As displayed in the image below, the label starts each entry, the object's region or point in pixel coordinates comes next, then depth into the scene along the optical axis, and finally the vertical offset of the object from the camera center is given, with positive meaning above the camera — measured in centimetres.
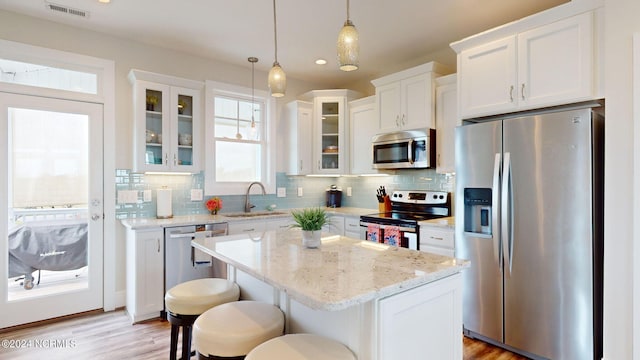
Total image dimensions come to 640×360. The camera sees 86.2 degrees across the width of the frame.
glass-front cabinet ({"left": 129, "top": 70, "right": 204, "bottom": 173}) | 338 +61
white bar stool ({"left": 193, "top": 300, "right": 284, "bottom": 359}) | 142 -64
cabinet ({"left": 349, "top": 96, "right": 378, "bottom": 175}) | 428 +62
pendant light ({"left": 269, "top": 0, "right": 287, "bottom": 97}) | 216 +64
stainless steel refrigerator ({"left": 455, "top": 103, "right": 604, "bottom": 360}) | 216 -34
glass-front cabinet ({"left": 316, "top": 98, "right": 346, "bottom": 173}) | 453 +60
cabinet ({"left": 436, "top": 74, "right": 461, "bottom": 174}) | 340 +60
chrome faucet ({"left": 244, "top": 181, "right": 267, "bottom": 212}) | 424 -27
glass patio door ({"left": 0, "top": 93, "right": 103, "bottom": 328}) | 296 -24
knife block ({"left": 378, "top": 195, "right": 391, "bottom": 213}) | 429 -30
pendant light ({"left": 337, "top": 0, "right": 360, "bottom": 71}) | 166 +66
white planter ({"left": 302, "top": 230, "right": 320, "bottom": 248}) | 189 -32
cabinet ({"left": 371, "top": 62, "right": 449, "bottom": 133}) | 352 +91
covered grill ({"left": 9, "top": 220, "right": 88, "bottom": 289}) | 300 -60
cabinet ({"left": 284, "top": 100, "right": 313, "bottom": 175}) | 448 +59
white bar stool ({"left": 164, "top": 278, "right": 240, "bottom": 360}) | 182 -65
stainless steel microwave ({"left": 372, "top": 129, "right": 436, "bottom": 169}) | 356 +34
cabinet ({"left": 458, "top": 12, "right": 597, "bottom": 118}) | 225 +82
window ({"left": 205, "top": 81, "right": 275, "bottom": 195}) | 400 +51
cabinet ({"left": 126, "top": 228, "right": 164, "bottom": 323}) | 308 -85
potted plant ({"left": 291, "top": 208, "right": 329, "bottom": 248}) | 185 -23
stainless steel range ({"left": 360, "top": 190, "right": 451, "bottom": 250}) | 329 -38
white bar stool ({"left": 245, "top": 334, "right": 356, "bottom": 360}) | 124 -63
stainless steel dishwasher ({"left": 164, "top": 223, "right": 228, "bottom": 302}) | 321 -74
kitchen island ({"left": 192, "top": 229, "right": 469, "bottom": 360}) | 123 -40
